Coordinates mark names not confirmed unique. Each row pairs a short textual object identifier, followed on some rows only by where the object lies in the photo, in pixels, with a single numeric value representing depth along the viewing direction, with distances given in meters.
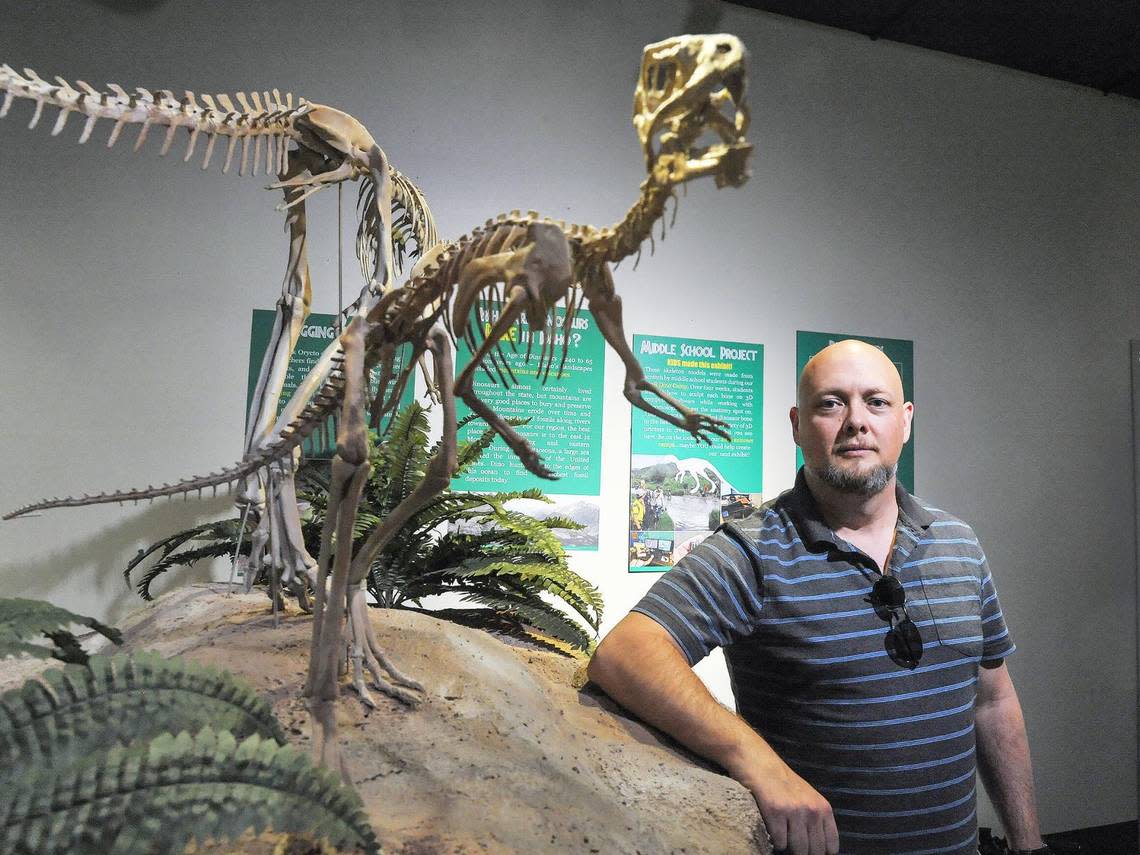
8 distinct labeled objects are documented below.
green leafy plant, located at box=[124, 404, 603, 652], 2.54
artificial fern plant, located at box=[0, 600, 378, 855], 0.72
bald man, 1.41
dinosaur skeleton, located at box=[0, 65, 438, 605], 1.59
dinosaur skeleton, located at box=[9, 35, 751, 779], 0.99
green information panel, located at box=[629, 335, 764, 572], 2.99
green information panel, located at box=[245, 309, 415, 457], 2.77
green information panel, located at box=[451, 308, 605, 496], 2.91
